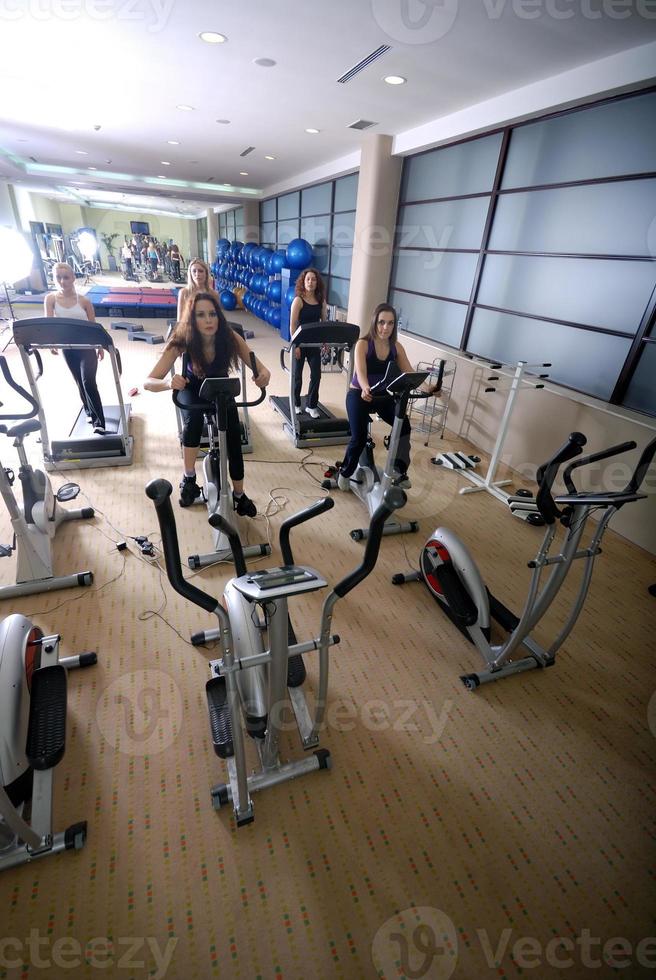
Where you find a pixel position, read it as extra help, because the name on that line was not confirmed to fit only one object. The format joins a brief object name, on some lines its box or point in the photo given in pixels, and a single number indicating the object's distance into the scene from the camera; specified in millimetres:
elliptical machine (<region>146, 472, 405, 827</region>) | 1094
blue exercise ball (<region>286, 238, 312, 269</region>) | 8023
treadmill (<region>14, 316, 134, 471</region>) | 3098
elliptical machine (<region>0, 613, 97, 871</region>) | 1354
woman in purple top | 3105
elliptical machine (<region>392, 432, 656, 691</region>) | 1643
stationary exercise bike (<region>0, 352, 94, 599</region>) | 2232
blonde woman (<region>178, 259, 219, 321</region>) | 4035
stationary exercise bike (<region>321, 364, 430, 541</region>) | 2507
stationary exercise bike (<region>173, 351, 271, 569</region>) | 2195
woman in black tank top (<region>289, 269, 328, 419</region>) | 4605
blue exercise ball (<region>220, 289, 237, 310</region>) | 11836
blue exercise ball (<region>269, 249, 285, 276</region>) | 8539
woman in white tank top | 3676
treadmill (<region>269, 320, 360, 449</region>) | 3771
